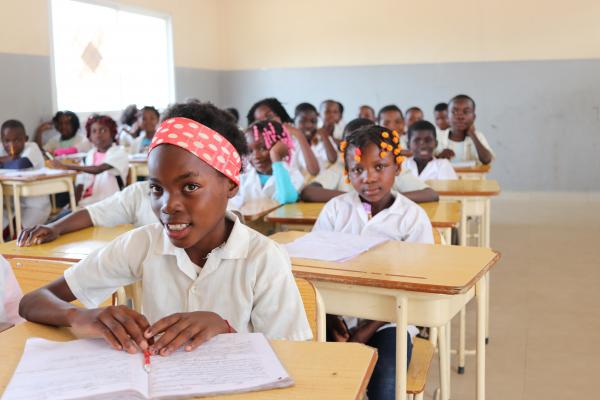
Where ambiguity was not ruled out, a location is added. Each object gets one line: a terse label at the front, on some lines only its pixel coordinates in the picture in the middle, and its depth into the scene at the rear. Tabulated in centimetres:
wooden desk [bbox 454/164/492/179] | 493
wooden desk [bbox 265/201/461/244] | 277
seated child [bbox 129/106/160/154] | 688
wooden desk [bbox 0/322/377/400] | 92
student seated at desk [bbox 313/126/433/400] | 241
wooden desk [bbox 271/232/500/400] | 174
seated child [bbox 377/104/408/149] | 566
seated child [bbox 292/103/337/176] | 516
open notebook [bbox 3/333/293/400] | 89
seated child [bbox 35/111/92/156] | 662
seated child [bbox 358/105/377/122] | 746
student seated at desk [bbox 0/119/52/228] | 533
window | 703
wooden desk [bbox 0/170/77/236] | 450
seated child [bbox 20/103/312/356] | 131
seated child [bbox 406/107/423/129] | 693
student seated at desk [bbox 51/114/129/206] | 480
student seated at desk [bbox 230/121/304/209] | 331
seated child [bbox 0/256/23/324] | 146
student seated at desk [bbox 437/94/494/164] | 541
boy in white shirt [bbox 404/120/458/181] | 434
